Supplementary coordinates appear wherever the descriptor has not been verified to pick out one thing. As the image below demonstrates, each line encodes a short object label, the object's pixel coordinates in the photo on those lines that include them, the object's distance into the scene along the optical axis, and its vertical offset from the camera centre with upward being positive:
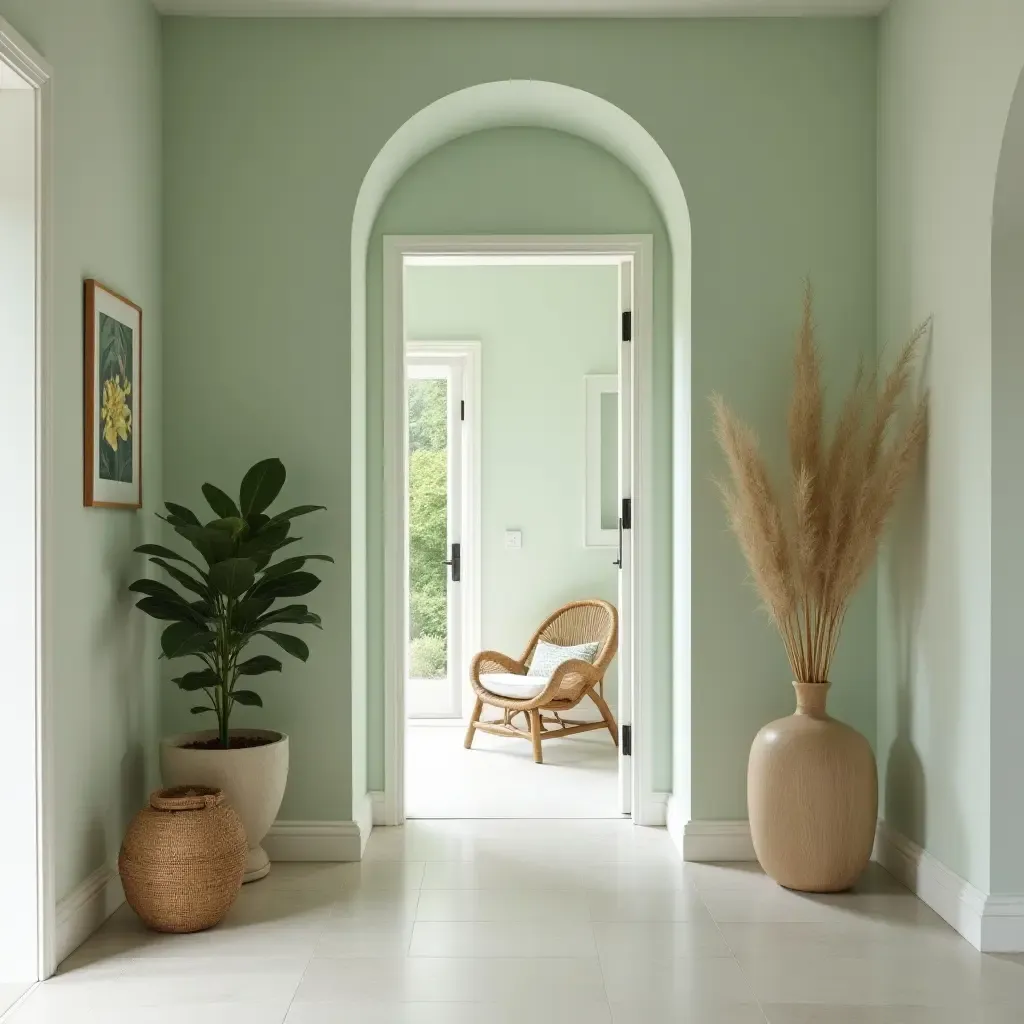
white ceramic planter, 3.30 -0.83
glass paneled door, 6.18 -0.22
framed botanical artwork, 3.03 +0.27
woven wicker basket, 2.98 -0.98
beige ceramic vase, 3.30 -0.90
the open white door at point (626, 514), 4.14 -0.06
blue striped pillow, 5.56 -0.79
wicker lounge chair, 5.28 -0.91
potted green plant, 3.28 -0.38
